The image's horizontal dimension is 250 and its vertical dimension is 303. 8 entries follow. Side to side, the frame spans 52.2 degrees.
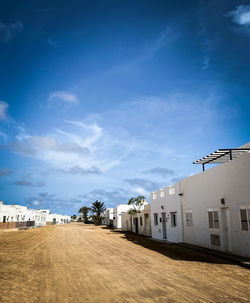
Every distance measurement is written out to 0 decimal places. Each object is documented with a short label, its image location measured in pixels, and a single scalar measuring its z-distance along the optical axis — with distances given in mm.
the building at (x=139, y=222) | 30556
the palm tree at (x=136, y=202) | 37844
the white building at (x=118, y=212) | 52631
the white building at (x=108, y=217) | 64950
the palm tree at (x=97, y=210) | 66500
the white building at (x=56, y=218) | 100062
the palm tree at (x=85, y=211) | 101125
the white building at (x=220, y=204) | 11930
